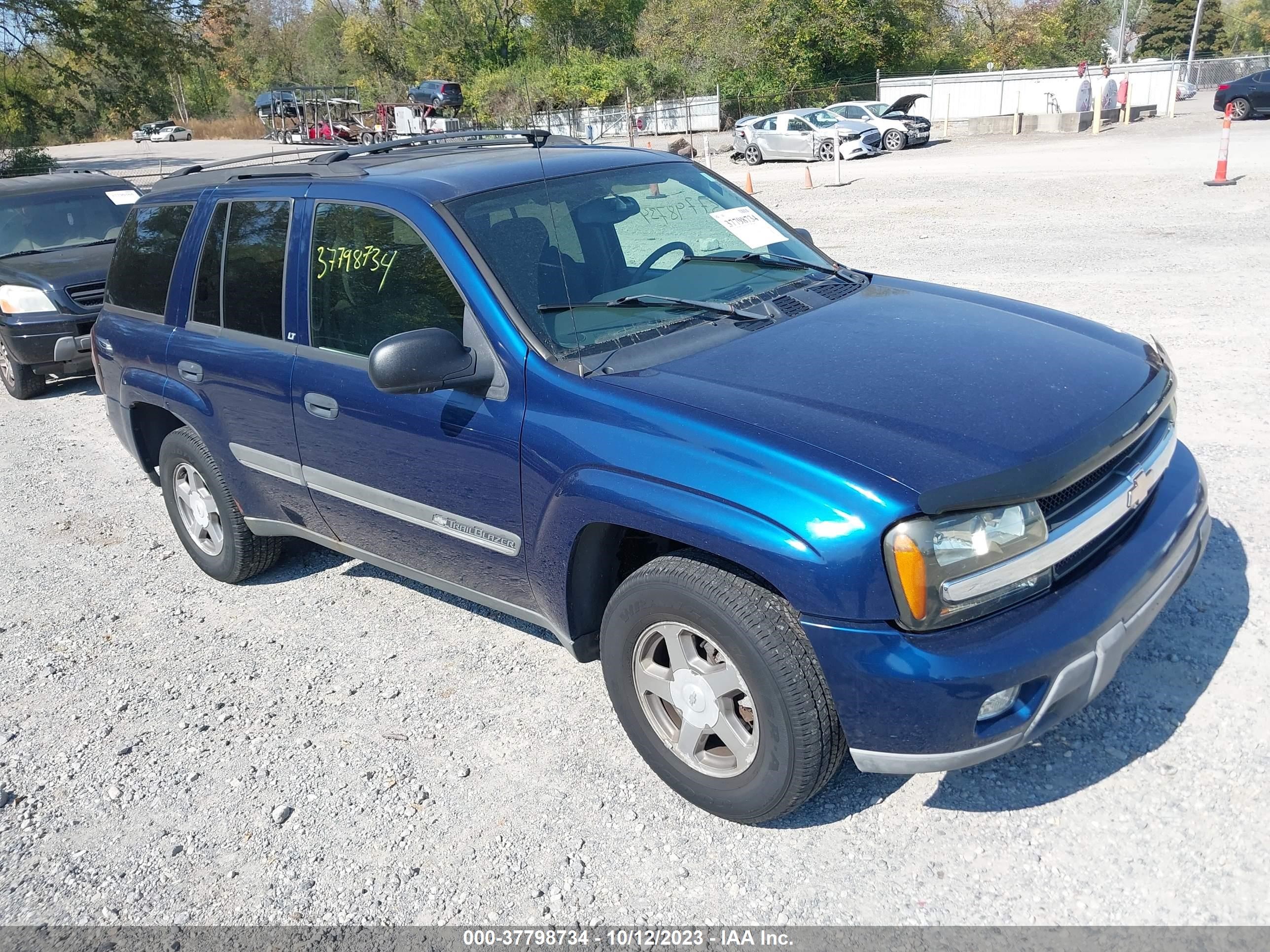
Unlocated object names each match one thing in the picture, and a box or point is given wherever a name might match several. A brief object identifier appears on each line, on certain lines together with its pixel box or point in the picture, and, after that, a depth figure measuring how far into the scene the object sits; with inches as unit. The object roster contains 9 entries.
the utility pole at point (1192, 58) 2014.0
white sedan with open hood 1157.7
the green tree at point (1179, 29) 2893.7
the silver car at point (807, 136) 1100.5
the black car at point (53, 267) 349.1
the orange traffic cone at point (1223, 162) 623.2
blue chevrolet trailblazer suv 104.0
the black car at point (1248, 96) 1125.7
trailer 1524.4
